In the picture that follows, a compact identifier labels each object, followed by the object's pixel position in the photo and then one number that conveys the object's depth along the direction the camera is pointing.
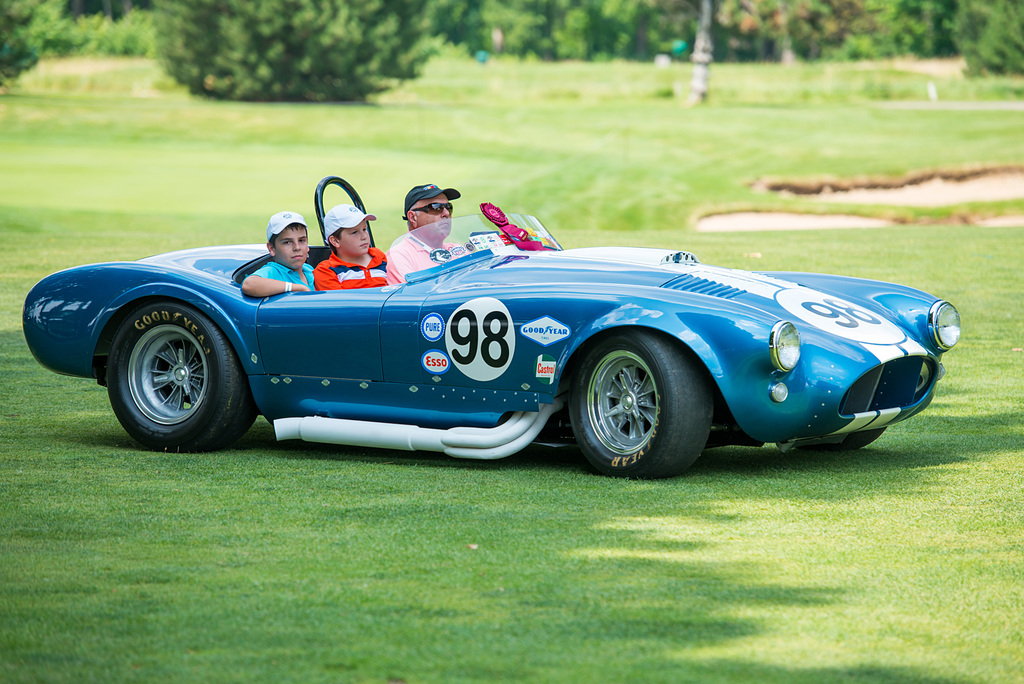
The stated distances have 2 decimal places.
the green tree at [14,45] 91.25
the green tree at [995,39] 107.94
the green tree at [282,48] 99.62
